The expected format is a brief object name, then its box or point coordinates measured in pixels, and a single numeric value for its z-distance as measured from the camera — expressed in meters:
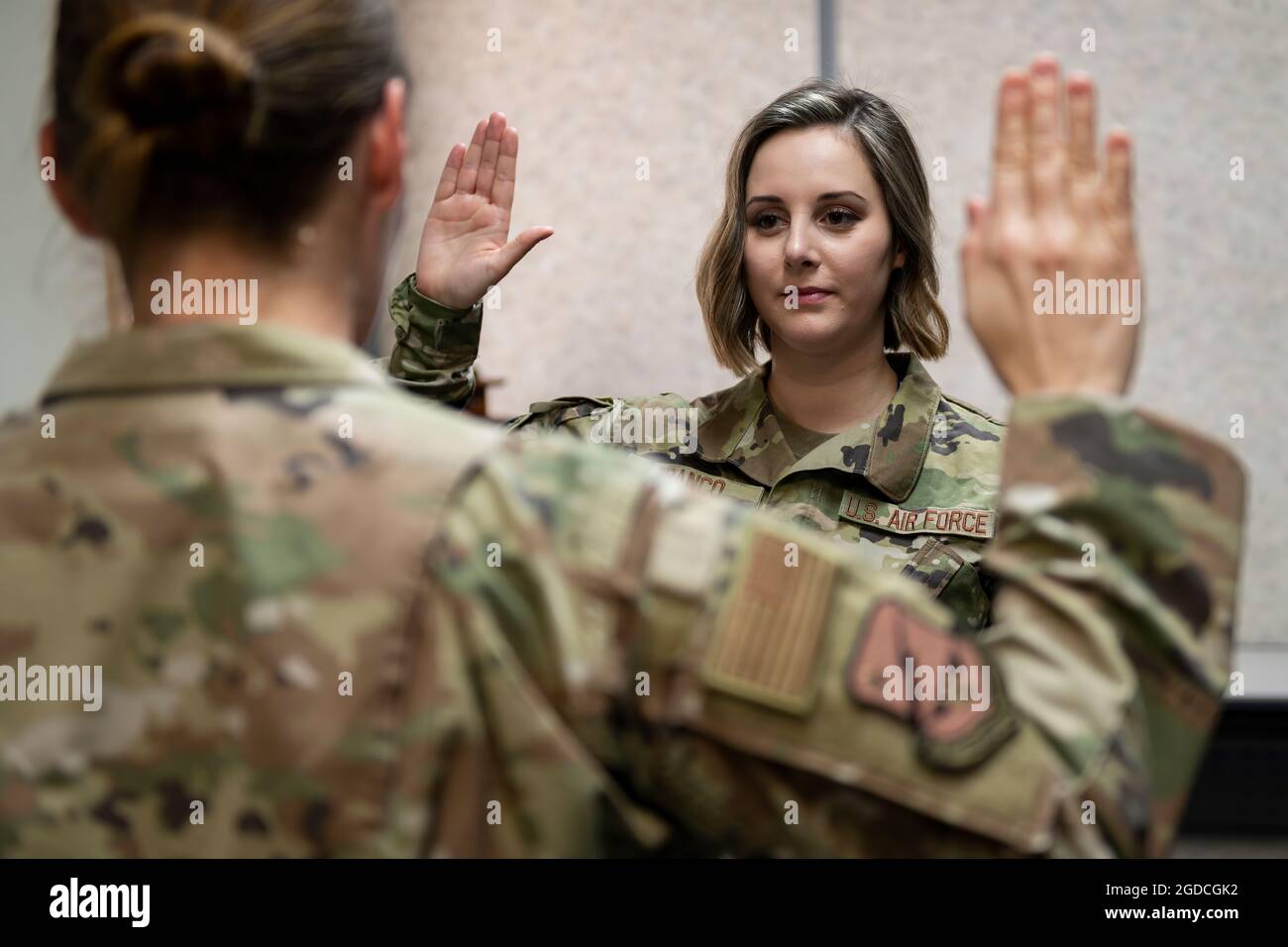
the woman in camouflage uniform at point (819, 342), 1.74
